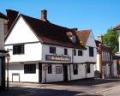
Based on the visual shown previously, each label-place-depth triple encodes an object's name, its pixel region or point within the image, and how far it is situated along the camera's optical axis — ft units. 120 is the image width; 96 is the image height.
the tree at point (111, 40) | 169.02
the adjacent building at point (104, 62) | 105.48
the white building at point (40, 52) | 73.93
